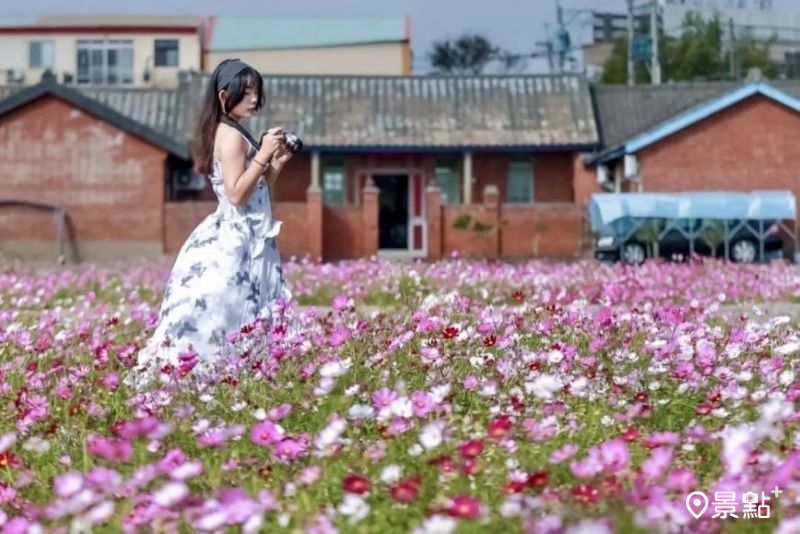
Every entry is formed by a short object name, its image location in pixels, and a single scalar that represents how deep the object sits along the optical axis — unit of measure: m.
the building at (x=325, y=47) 59.53
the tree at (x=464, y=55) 78.31
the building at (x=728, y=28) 80.74
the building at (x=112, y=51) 58.88
